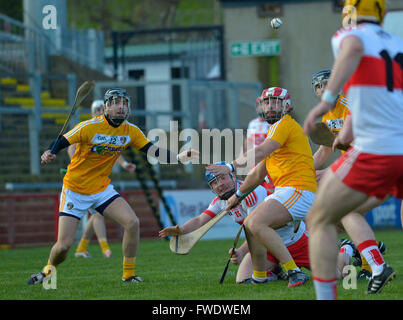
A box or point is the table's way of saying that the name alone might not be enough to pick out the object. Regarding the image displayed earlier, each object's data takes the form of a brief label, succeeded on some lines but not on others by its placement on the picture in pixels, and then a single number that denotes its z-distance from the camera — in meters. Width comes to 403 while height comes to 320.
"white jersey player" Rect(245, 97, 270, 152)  30.45
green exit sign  42.00
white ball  20.55
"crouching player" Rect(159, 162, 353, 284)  17.75
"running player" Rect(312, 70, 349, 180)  18.06
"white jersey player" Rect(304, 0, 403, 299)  11.21
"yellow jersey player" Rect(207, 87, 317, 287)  16.20
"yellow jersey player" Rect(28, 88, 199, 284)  18.23
